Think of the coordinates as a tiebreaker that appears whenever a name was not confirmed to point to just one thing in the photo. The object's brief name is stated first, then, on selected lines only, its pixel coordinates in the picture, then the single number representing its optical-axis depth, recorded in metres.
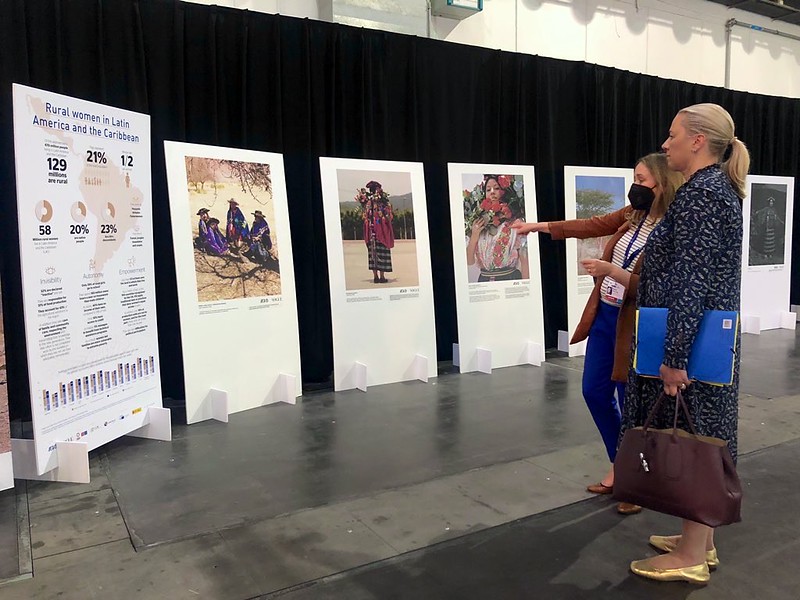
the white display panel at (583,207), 5.45
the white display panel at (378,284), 4.35
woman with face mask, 2.31
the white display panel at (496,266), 4.92
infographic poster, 2.64
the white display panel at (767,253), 6.82
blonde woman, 1.78
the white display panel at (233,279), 3.61
